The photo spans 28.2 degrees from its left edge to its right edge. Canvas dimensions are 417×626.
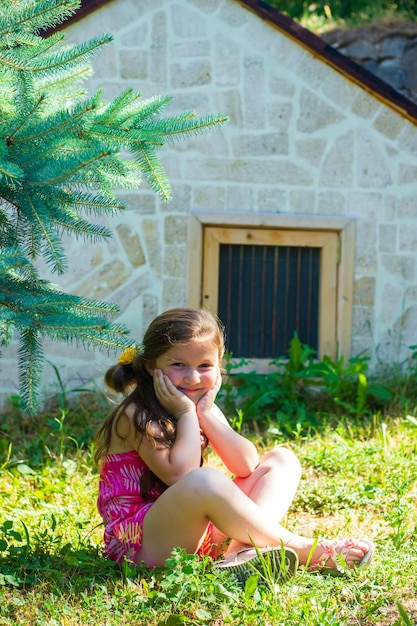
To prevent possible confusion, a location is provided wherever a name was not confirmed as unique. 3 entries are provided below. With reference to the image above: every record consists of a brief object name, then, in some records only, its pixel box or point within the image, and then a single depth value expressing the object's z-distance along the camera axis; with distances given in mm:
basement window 6801
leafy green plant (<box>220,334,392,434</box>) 6188
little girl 3109
